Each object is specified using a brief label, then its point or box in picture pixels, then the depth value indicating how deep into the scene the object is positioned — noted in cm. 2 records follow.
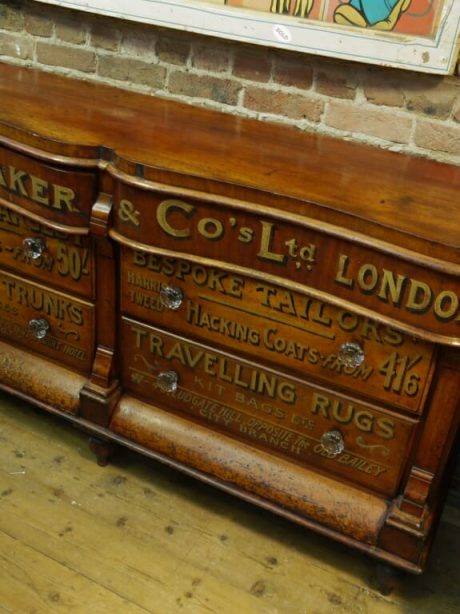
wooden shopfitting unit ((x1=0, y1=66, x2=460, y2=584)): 143
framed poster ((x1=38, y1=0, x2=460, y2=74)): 171
